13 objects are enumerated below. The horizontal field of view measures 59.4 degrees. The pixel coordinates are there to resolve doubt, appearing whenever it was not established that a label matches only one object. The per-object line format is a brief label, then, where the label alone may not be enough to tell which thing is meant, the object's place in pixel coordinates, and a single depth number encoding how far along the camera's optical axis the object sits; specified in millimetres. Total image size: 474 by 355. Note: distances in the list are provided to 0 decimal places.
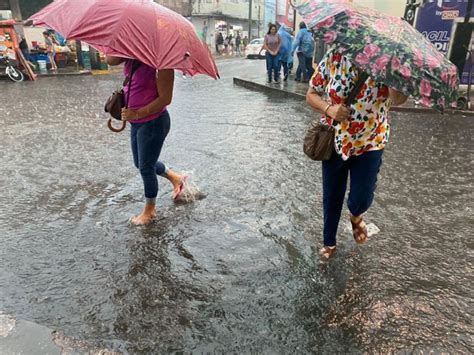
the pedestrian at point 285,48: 13164
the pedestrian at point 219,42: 36809
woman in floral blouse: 2609
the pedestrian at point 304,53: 12953
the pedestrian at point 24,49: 15741
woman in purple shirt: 3309
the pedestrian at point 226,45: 39938
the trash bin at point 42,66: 16516
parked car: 31875
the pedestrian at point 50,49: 17077
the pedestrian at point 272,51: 13109
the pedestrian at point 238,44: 41841
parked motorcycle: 13462
